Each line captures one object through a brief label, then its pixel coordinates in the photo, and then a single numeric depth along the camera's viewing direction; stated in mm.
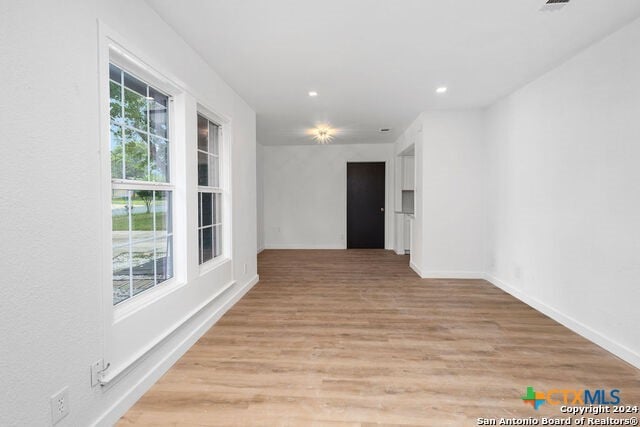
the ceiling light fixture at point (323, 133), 5793
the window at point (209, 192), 3070
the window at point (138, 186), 1941
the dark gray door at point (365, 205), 7523
